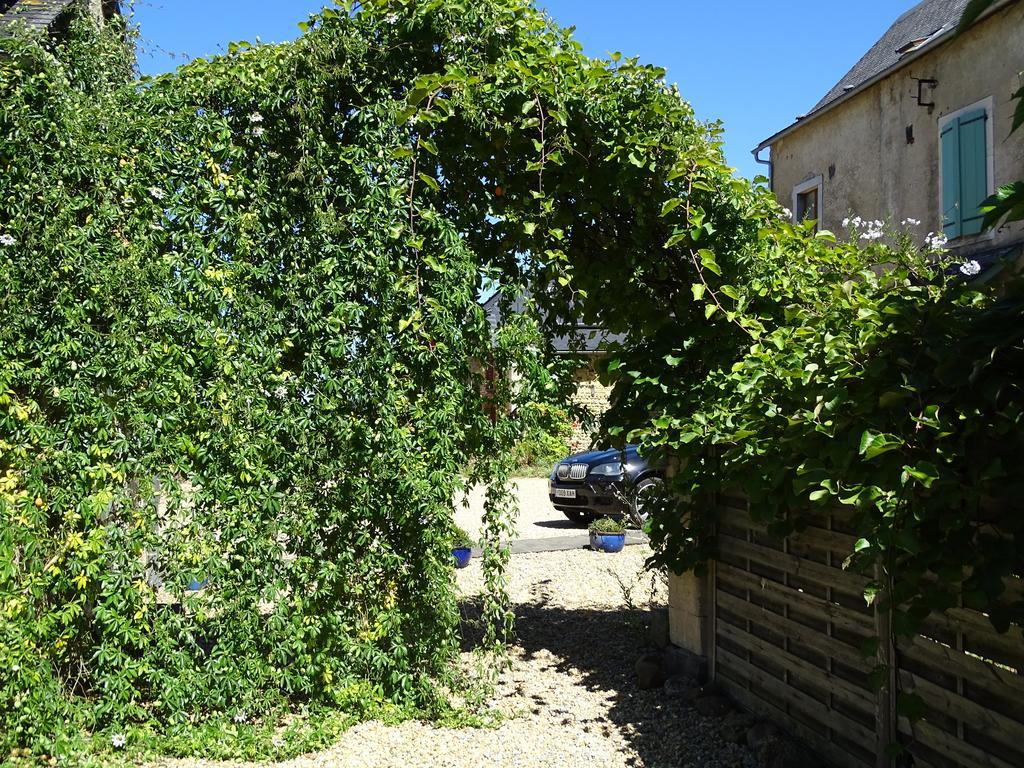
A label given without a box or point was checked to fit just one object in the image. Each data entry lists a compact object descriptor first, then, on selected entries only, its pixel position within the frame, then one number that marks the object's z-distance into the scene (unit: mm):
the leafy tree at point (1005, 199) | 1692
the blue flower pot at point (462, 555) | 8609
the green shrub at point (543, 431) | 4727
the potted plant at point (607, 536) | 9672
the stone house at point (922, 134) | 9977
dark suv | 11781
